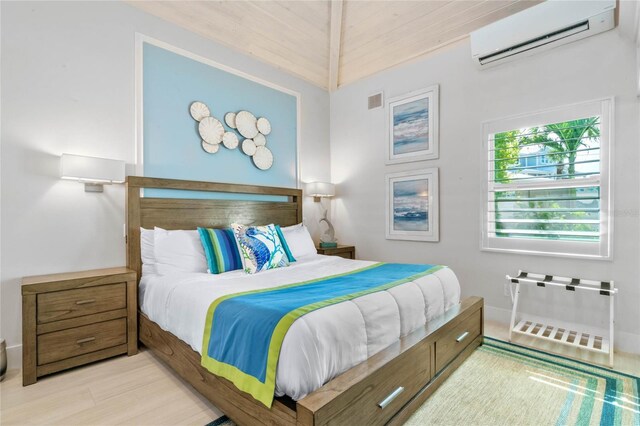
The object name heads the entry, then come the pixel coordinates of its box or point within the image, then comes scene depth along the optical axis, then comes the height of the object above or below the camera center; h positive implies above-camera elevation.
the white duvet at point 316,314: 1.30 -0.56
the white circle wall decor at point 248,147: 3.61 +0.72
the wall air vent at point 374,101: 4.09 +1.43
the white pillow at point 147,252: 2.64 -0.35
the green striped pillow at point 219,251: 2.59 -0.34
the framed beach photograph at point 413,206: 3.58 +0.06
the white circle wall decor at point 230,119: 3.46 +0.99
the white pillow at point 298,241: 3.30 -0.32
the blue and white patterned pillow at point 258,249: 2.61 -0.33
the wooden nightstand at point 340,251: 3.90 -0.50
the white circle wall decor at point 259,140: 3.72 +0.83
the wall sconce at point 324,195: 4.11 +0.21
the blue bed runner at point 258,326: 1.36 -0.54
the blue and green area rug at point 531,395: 1.67 -1.08
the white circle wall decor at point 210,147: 3.29 +0.66
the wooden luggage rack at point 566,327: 2.34 -0.97
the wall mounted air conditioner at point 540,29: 2.49 +1.53
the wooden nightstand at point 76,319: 2.04 -0.75
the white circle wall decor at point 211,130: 3.26 +0.83
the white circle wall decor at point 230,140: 3.43 +0.76
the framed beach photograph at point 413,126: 3.59 +1.00
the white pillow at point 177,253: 2.56 -0.35
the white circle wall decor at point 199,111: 3.20 +1.01
